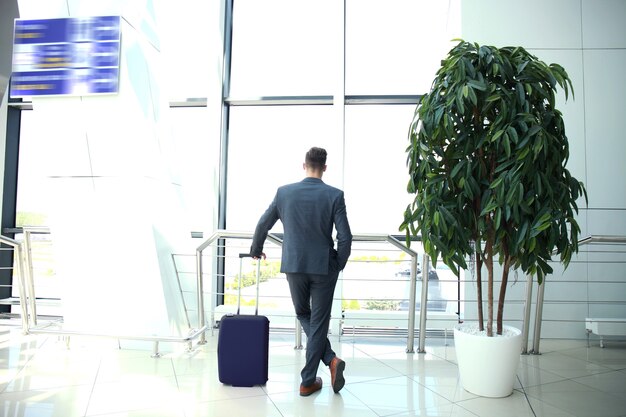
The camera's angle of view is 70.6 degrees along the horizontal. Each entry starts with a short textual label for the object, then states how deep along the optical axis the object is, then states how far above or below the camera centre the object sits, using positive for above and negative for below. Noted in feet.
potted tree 8.29 +1.24
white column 11.71 +0.75
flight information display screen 11.51 +4.35
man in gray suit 8.50 -0.48
